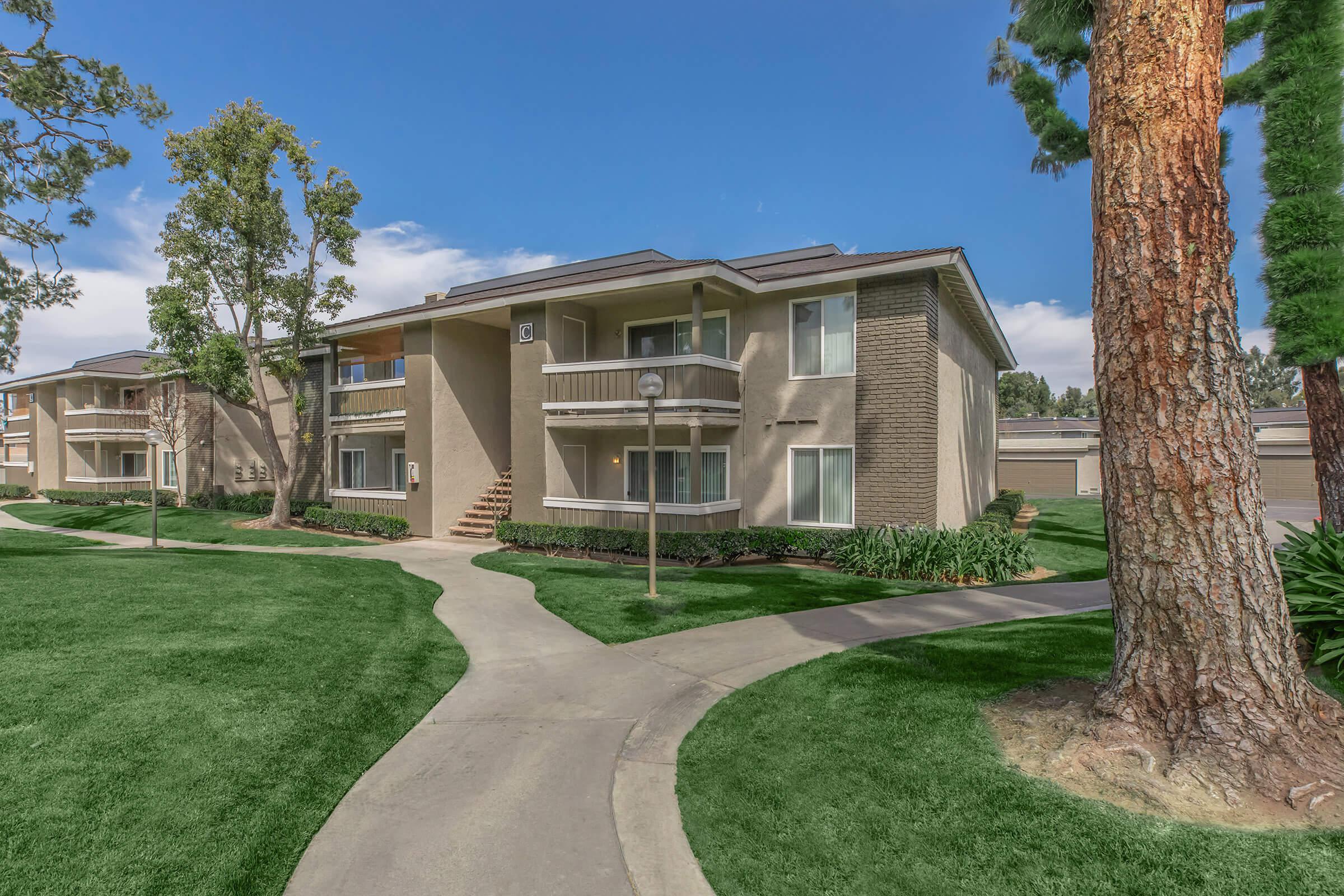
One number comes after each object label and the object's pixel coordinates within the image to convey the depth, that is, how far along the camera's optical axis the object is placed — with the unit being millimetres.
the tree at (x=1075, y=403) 88812
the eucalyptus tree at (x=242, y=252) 17047
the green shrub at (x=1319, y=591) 5004
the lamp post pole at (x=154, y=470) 15448
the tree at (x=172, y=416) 23703
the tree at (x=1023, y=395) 73312
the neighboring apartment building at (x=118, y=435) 25094
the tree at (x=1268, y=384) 80062
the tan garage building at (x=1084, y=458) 31141
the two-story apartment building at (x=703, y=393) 12961
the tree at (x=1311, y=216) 8000
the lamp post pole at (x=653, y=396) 9305
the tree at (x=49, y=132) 11141
